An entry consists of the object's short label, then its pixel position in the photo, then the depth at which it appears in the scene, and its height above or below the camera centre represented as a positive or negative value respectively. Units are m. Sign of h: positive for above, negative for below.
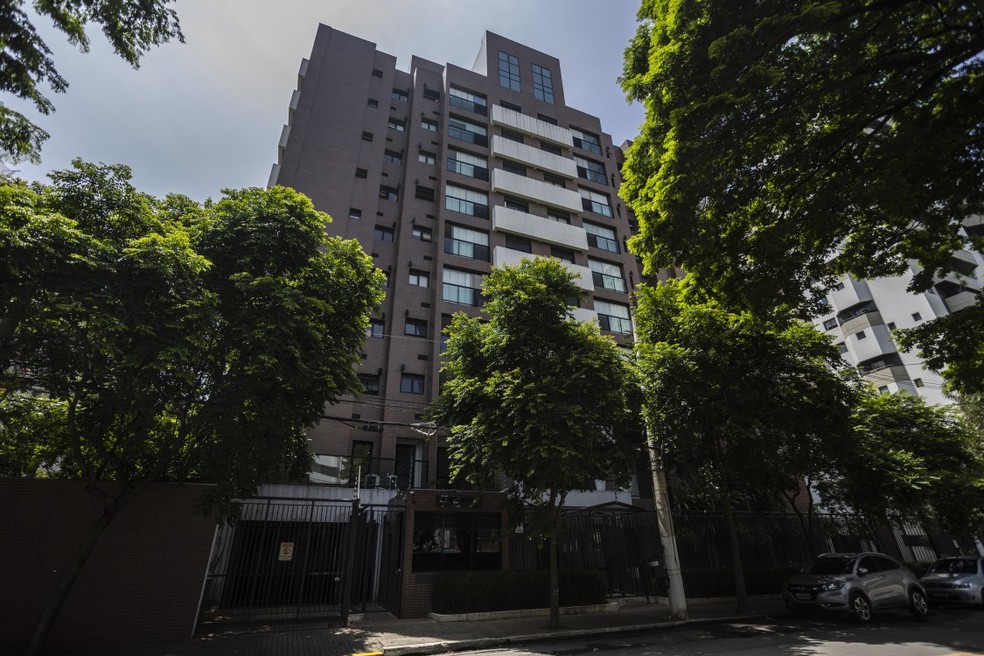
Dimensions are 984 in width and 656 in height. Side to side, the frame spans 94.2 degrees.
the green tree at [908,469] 15.65 +2.23
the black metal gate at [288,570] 11.40 -0.31
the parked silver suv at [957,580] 12.90 -1.14
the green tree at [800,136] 6.39 +5.76
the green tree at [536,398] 10.71 +3.46
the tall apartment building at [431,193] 23.31 +21.40
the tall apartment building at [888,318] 33.66 +15.56
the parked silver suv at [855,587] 11.22 -1.08
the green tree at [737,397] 12.72 +3.70
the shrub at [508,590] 12.07 -1.00
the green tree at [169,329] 7.59 +3.88
